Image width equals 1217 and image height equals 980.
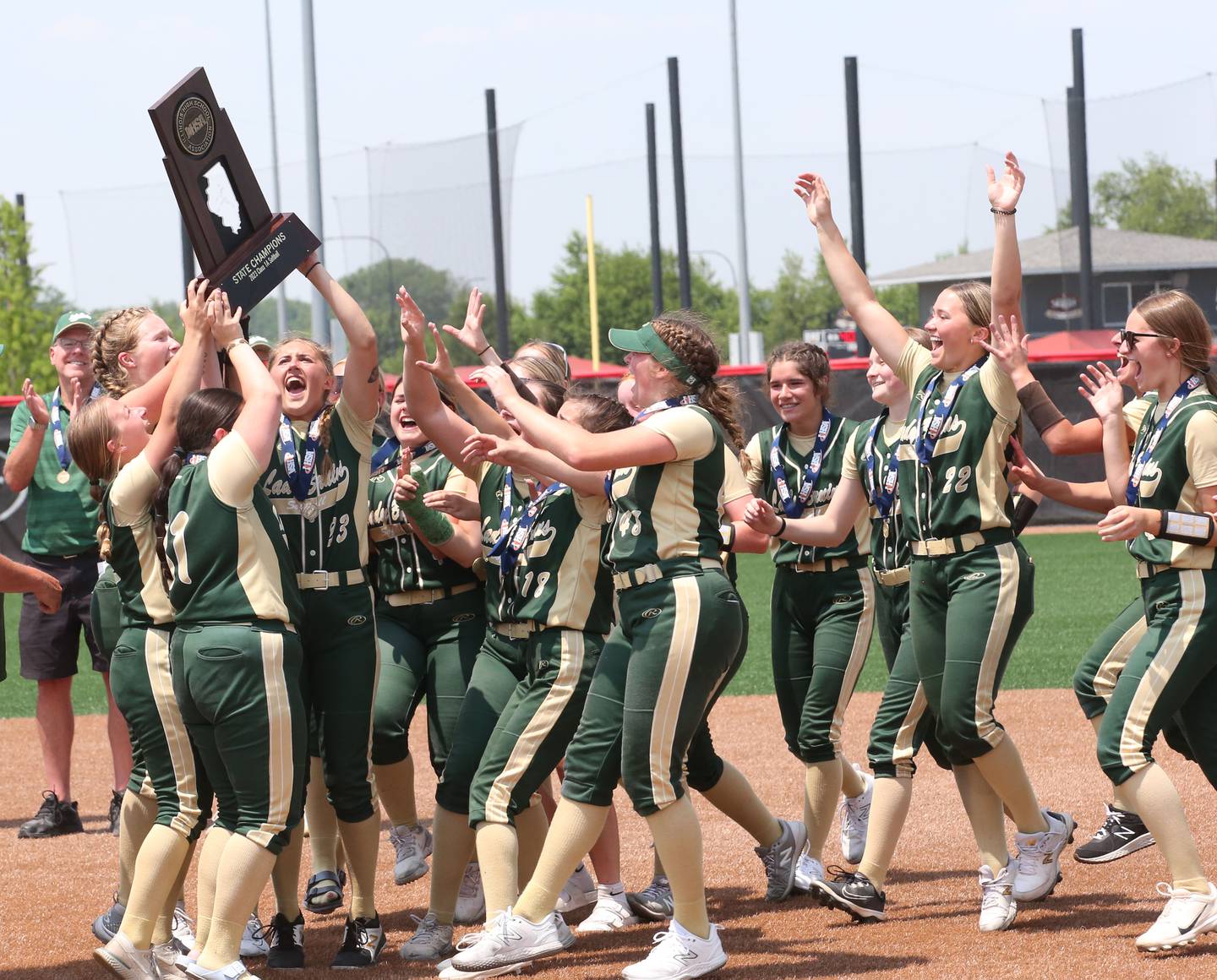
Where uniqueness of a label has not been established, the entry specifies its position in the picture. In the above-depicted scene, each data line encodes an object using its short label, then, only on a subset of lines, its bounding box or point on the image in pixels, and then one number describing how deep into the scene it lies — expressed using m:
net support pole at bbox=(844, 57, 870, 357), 51.16
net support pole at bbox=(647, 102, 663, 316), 72.56
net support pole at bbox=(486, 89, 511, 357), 56.25
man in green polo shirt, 14.66
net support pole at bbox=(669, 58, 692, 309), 62.97
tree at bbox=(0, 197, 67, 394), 75.06
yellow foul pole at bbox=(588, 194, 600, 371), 86.94
